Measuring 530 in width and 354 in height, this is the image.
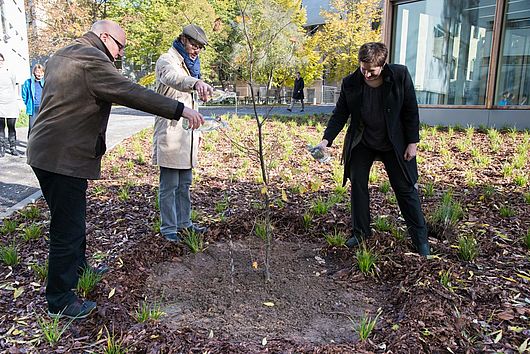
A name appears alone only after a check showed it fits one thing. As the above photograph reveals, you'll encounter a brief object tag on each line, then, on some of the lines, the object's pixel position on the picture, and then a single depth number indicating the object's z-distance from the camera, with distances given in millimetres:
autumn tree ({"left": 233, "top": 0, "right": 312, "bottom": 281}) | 2979
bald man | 2510
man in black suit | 3447
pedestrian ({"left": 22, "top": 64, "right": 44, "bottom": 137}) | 8961
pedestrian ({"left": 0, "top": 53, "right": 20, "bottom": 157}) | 8281
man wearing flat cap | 3537
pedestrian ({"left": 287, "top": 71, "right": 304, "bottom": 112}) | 20339
